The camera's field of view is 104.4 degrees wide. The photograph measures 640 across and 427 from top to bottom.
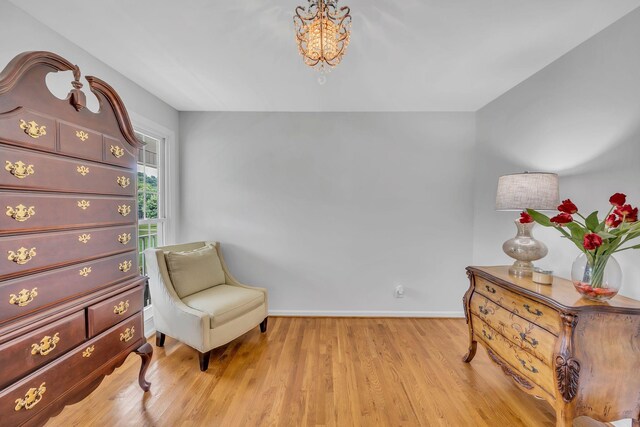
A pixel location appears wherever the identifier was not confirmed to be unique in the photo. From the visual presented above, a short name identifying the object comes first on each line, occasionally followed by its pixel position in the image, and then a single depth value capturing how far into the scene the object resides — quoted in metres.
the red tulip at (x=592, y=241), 1.16
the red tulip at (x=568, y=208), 1.27
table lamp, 1.63
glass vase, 1.23
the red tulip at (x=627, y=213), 1.14
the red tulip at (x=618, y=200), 1.15
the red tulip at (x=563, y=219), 1.26
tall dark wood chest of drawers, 0.99
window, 2.50
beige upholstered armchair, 1.93
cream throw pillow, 2.15
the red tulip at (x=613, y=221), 1.17
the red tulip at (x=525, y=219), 1.65
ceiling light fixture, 1.22
